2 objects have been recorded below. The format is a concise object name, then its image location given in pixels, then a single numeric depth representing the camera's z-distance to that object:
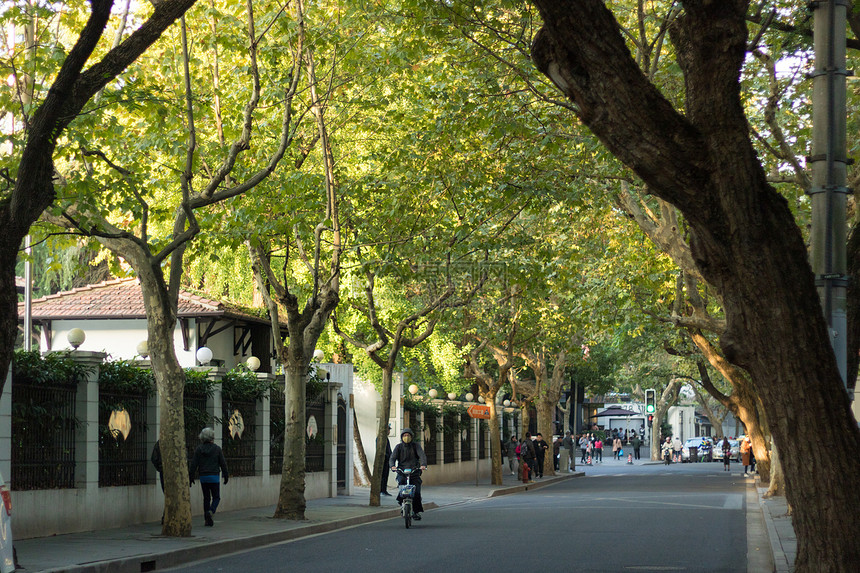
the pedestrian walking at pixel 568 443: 52.59
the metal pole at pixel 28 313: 26.44
